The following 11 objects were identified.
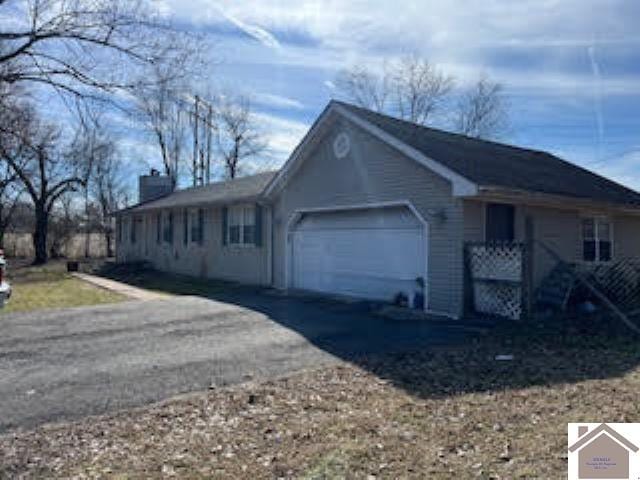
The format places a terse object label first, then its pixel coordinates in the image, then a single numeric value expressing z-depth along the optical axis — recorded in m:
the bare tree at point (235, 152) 48.97
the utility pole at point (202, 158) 47.97
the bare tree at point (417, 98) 41.16
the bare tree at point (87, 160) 32.31
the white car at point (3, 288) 10.09
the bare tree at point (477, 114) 40.81
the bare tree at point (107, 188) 46.34
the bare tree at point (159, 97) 14.12
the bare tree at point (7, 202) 35.34
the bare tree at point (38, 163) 16.34
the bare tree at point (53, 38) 13.93
